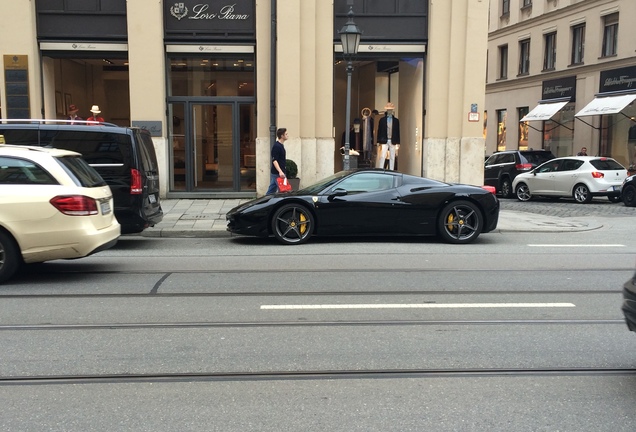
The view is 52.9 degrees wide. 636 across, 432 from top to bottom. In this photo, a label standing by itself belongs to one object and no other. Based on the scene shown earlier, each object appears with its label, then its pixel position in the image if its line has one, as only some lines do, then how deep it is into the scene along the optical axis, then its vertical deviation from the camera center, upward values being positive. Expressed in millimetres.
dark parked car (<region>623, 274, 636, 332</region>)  4355 -1141
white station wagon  7434 -912
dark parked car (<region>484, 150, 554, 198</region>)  23188 -1092
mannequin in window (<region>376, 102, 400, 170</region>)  18453 +6
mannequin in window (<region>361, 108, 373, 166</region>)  20219 -64
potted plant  16016 -963
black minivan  10242 -261
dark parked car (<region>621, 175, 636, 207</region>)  18312 -1555
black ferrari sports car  10875 -1277
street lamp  14109 +2057
